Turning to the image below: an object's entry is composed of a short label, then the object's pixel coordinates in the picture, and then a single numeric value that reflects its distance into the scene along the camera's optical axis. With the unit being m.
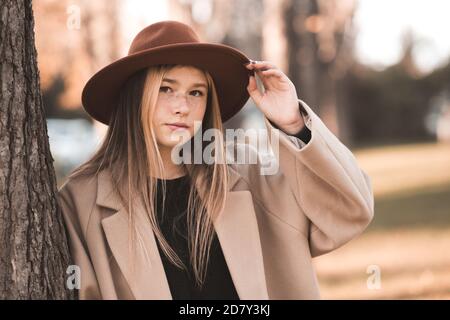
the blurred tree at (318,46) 15.51
